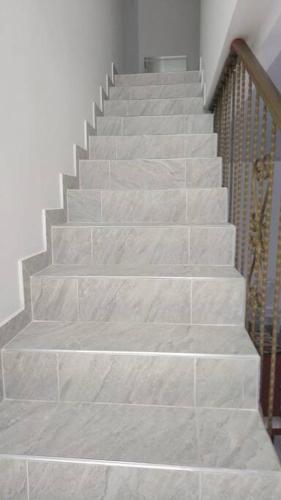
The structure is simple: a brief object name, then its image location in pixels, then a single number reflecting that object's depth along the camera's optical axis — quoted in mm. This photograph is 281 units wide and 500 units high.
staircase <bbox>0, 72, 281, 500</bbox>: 961
